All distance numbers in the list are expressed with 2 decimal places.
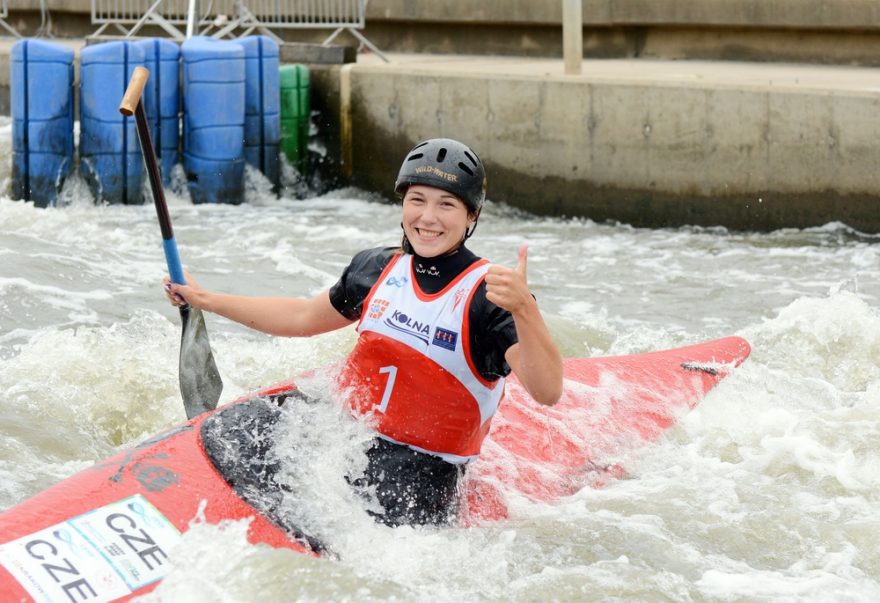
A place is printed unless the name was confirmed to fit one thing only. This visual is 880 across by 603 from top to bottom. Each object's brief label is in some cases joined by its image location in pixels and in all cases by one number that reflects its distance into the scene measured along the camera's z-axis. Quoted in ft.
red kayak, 18.81
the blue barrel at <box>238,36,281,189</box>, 62.03
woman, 20.33
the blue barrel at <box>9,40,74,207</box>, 58.39
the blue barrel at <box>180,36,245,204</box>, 60.39
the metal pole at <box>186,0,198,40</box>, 66.90
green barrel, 65.26
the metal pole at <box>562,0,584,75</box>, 56.59
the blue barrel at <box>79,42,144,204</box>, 58.29
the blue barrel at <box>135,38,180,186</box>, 60.13
